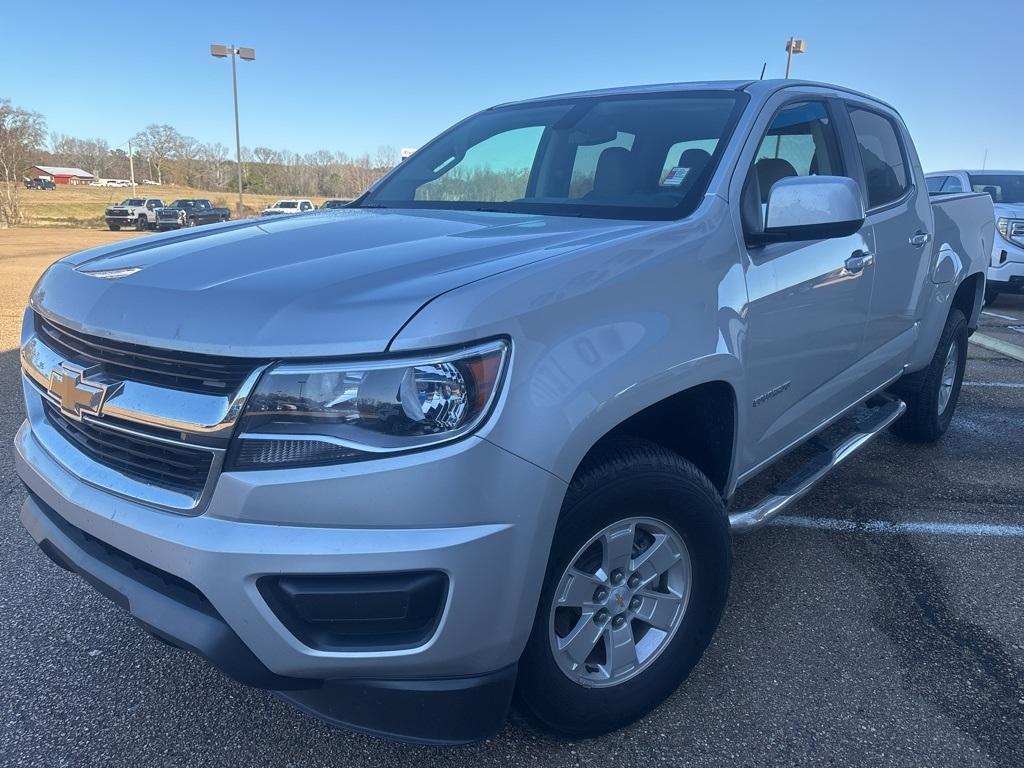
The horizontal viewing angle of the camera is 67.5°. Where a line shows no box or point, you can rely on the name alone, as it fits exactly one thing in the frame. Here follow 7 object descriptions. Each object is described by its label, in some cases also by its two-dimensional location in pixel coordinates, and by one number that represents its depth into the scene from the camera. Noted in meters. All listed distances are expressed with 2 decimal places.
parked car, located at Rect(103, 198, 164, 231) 37.53
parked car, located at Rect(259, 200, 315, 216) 38.31
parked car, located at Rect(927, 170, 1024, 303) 10.20
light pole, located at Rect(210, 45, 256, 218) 32.34
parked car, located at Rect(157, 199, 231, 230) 37.12
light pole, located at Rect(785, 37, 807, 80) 22.89
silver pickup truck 1.57
